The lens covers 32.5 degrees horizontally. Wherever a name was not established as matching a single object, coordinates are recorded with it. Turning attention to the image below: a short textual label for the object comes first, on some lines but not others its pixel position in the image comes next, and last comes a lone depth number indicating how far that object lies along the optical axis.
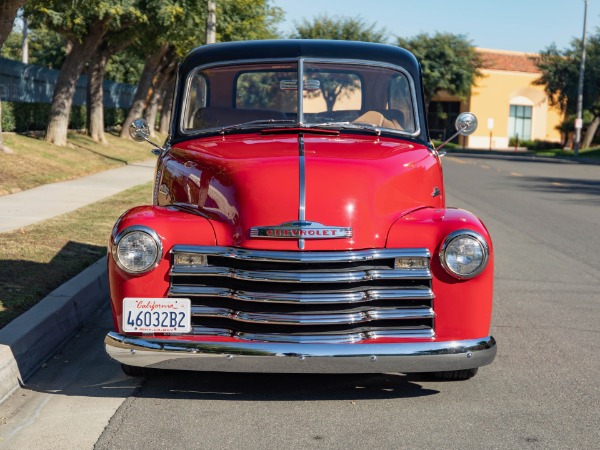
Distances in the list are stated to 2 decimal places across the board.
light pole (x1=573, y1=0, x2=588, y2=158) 52.38
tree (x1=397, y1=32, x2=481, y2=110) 71.50
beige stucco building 74.94
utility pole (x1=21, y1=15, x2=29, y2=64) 43.41
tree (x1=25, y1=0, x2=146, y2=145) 24.92
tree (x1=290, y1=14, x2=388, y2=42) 71.44
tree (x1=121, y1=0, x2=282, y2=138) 27.70
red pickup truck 5.05
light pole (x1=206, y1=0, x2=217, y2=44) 25.32
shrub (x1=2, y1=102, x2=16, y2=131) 26.78
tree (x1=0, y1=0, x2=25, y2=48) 18.55
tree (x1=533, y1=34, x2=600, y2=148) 59.22
